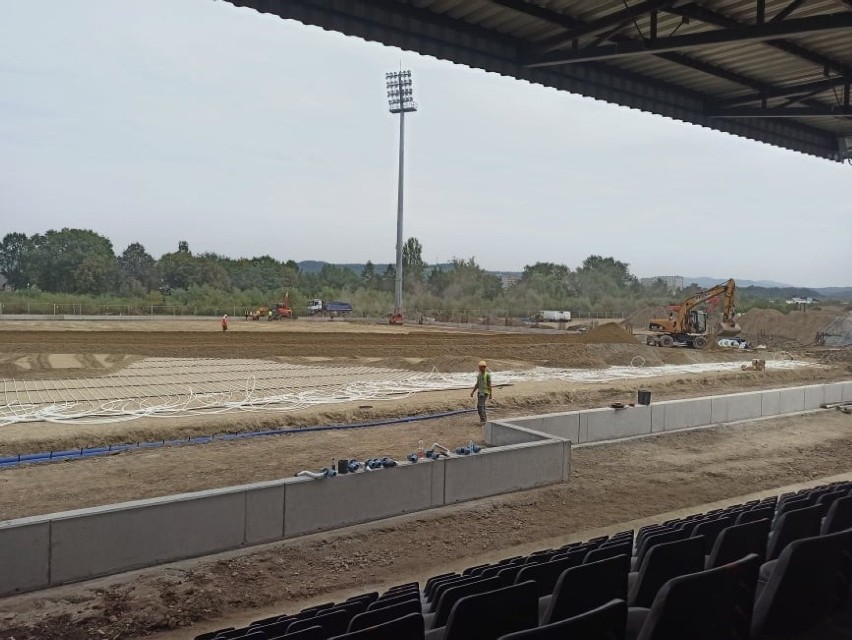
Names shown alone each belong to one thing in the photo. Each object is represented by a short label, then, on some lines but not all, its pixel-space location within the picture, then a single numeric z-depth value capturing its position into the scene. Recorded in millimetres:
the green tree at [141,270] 95762
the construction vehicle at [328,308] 73312
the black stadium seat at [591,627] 2430
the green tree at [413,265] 110625
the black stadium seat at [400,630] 3025
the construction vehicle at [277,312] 63481
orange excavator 42000
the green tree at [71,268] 85562
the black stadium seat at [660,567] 4004
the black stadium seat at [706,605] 2848
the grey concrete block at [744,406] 21156
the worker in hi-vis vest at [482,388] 18547
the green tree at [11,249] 129850
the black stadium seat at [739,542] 4590
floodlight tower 68312
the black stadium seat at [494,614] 3193
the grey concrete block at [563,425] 16564
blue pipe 13789
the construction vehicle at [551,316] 73962
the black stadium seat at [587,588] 3590
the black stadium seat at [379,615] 3727
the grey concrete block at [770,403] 22156
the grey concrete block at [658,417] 19062
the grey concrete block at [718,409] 20609
